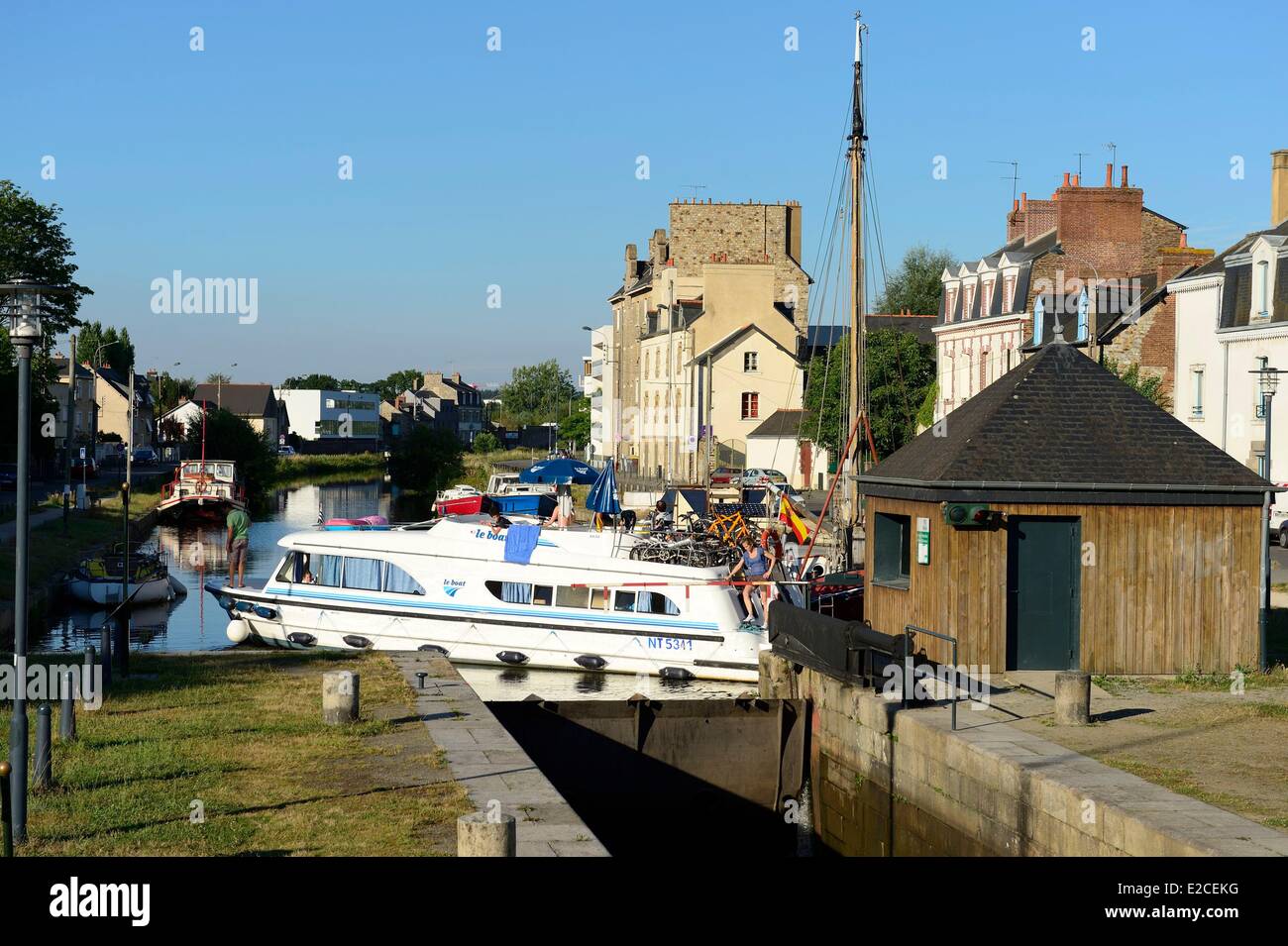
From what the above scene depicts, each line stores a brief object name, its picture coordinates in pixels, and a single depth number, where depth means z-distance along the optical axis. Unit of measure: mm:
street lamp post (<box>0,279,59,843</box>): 11297
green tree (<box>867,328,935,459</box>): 71500
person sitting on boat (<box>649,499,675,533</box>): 39562
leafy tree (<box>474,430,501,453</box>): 157000
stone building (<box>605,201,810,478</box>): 85125
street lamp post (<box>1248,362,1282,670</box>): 20109
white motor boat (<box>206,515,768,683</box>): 29281
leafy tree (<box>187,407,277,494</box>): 95250
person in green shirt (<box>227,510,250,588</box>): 35000
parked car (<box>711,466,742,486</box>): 67806
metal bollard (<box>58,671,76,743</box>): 15078
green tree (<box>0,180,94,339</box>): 68688
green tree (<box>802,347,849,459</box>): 71438
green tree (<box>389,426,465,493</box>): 107938
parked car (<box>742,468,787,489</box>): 66288
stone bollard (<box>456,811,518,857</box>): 9484
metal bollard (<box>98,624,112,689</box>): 19000
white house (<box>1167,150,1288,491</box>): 45406
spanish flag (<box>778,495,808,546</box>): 34719
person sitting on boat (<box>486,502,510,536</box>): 30969
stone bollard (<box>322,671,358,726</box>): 16562
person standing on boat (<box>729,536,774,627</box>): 29625
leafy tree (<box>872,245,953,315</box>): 109500
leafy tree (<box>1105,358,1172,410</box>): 49812
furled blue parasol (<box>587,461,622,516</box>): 37656
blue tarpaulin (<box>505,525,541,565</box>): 30078
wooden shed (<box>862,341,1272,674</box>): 19656
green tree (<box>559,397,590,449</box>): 156375
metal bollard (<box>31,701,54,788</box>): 12852
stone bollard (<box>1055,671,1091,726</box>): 16172
